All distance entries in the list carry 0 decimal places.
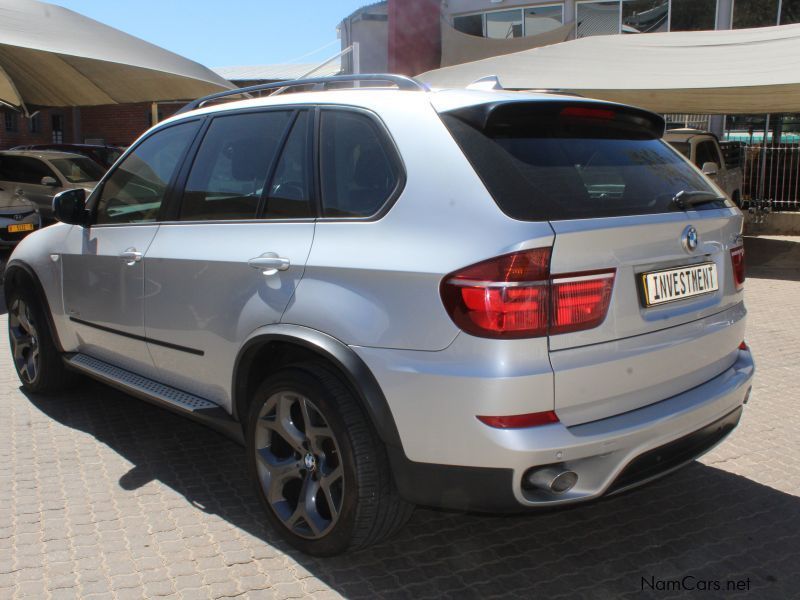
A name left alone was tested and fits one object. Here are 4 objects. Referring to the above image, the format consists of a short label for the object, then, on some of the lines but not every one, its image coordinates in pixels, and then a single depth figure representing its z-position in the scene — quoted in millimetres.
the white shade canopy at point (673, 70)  10953
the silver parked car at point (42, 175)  13672
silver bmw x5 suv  2512
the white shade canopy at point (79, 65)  12898
